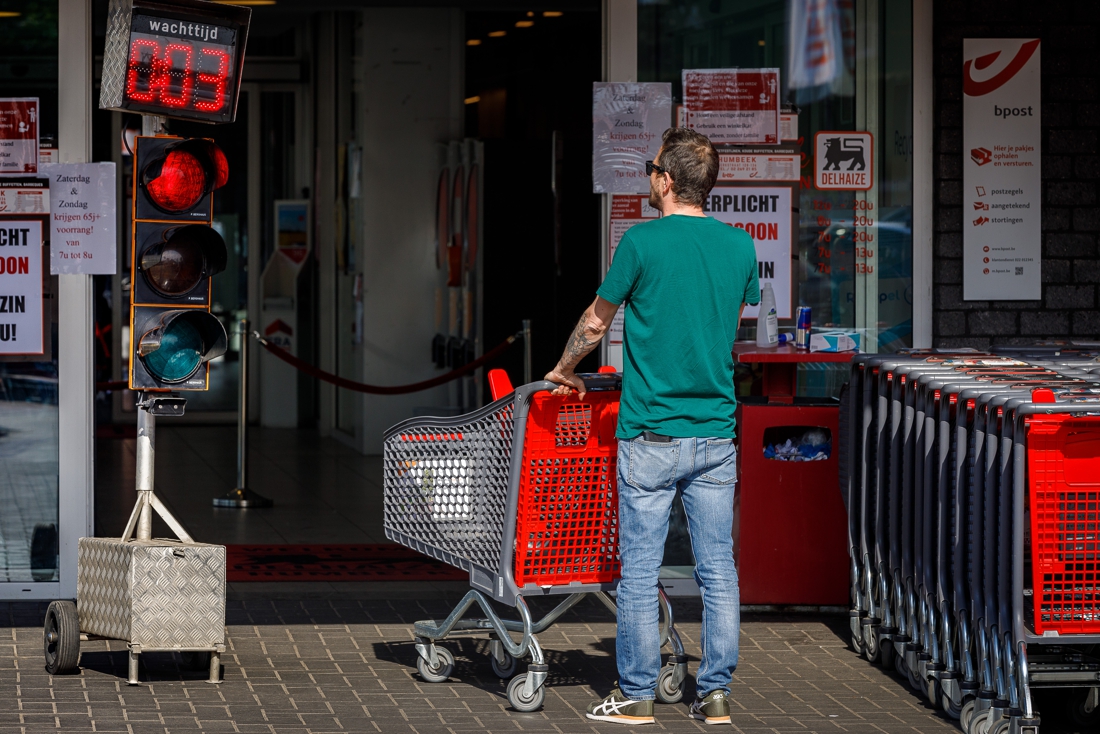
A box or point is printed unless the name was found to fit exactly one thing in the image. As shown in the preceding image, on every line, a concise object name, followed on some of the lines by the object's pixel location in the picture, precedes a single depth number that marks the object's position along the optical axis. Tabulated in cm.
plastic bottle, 1403
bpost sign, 1498
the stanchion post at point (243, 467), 2014
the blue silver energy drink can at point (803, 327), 1423
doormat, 1567
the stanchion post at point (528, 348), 1954
